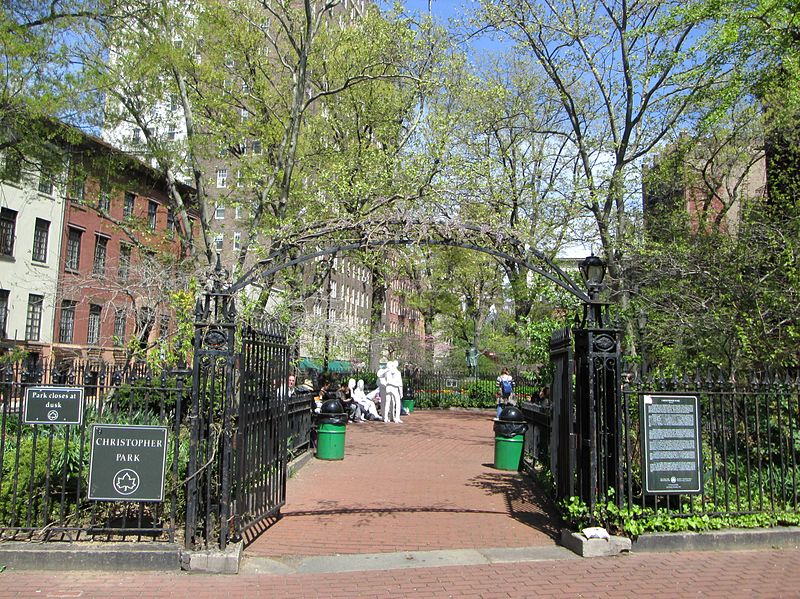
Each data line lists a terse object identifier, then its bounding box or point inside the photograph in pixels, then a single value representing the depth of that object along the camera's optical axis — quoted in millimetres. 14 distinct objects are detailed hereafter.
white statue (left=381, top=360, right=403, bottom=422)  20803
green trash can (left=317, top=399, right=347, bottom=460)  13148
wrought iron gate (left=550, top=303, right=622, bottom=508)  7027
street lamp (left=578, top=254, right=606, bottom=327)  7180
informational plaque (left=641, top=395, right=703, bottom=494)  7055
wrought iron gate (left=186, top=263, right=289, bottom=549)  6402
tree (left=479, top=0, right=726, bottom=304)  16672
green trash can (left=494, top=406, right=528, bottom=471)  11859
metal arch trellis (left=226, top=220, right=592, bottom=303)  6852
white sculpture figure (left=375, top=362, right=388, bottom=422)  20594
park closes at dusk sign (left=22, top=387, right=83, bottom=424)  6410
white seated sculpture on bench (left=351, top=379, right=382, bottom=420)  21359
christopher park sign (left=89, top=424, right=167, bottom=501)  6254
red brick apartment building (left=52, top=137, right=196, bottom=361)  14531
